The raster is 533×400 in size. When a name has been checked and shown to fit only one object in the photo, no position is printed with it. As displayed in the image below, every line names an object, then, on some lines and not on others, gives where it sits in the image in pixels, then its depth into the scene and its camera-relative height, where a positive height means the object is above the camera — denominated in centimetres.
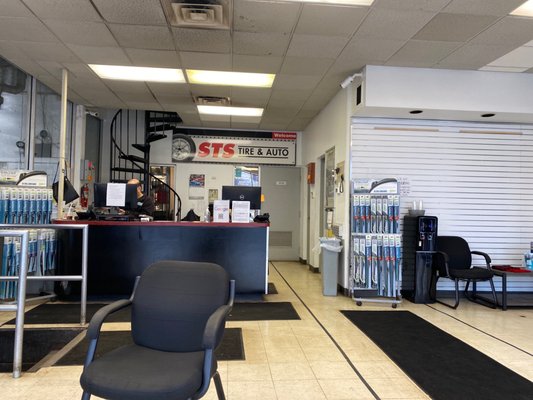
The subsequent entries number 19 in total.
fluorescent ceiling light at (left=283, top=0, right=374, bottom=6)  337 +195
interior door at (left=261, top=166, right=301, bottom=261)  881 +0
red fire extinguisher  706 +16
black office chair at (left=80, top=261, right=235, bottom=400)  176 -65
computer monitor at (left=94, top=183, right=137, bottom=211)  481 +11
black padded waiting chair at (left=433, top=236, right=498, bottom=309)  479 -76
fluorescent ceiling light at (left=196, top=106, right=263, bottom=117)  708 +195
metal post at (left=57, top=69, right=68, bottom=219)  510 +73
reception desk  473 -59
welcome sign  854 +147
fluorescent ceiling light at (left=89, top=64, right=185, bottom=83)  512 +195
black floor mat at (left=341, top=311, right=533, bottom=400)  258 -128
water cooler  498 -56
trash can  528 -81
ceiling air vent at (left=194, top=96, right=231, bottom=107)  641 +193
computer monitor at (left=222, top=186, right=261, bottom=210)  525 +19
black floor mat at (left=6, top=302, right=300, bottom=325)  399 -128
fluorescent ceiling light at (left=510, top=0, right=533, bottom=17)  340 +198
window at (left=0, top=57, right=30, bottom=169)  515 +130
